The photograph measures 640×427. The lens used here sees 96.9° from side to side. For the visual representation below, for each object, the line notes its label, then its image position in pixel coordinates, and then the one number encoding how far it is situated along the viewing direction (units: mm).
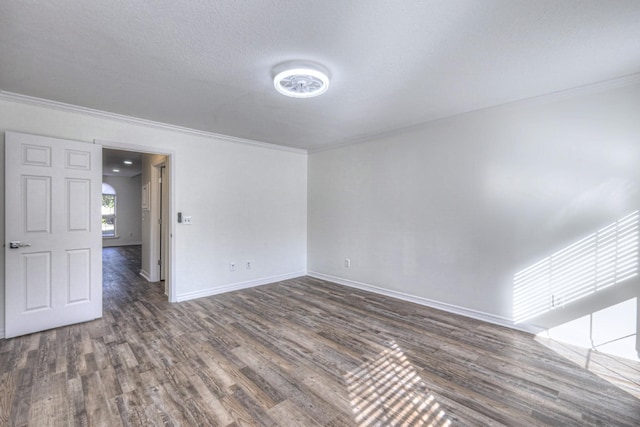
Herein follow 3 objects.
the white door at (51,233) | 2812
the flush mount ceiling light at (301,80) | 2211
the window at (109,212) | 9438
